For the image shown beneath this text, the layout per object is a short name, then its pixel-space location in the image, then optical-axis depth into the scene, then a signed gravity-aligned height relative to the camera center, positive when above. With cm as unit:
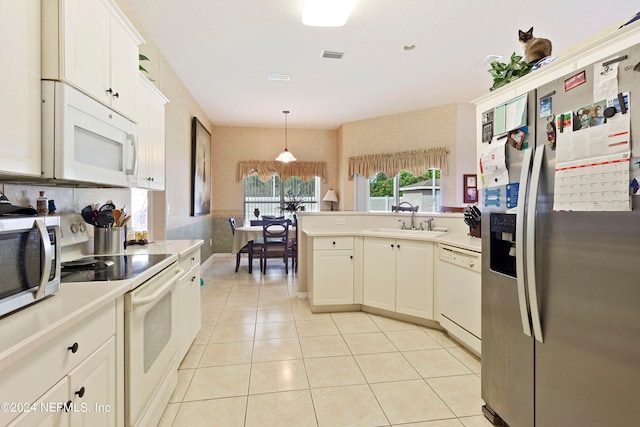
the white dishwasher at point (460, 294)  238 -66
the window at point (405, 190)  573 +46
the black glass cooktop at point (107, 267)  141 -29
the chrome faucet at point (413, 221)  360 -9
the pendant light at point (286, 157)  581 +105
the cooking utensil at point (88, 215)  200 -2
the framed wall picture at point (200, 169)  491 +76
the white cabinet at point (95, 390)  98 -61
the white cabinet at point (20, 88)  108 +47
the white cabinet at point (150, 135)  227 +62
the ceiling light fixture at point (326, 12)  244 +165
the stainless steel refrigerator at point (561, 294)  105 -32
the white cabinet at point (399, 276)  298 -63
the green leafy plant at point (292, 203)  698 +23
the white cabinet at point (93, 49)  130 +80
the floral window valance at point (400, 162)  539 +96
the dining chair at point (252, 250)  527 -63
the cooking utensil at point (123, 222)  217 -7
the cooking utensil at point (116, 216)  213 -3
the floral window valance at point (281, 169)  681 +97
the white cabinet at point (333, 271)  343 -64
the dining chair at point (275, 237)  511 -40
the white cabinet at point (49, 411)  78 -54
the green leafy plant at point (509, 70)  172 +82
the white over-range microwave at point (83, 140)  129 +36
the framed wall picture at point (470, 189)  528 +43
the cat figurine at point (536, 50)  171 +91
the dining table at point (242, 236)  524 -40
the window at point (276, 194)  701 +43
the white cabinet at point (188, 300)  218 -67
